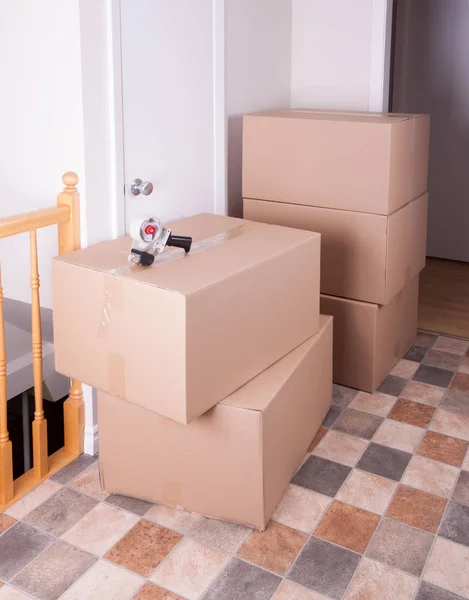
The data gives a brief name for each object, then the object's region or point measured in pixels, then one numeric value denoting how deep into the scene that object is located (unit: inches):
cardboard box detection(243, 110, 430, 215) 101.3
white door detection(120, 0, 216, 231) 91.5
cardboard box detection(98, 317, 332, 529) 77.7
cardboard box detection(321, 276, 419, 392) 110.7
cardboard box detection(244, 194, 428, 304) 105.3
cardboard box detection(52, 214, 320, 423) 71.1
